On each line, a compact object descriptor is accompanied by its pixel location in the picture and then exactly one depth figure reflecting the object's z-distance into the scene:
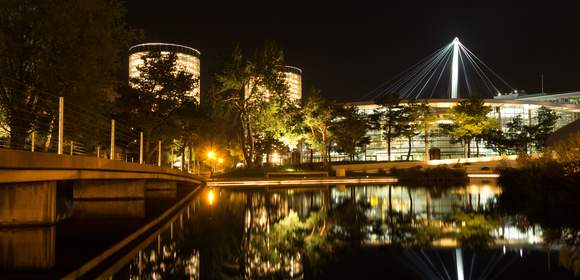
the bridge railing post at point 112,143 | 13.16
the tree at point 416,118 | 56.56
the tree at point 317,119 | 47.41
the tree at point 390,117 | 56.91
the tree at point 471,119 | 55.91
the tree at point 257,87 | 41.62
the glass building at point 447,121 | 75.19
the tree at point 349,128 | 53.72
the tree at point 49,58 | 15.31
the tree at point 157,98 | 29.69
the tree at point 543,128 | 61.28
